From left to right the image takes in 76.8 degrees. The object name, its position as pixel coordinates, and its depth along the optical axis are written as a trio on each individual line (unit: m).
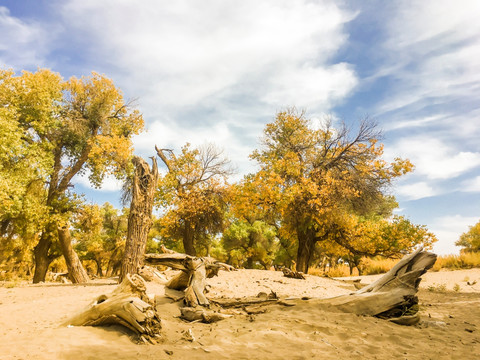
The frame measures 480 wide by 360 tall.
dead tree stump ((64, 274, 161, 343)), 4.61
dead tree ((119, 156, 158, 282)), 9.59
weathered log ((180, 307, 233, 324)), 5.77
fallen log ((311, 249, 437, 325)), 6.45
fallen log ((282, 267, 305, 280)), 12.50
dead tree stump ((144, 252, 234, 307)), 6.69
